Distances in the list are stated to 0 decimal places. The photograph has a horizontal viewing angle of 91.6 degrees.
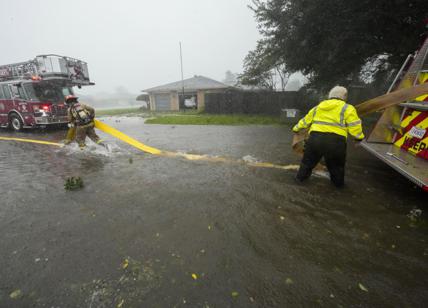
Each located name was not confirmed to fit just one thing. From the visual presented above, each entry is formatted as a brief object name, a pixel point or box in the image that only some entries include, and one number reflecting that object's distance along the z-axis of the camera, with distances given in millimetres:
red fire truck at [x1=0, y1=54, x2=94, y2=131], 8938
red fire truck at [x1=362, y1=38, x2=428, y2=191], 3298
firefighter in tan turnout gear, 6012
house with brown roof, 25217
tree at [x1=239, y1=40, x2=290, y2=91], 22281
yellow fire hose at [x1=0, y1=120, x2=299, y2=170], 4965
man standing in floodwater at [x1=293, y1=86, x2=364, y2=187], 3178
